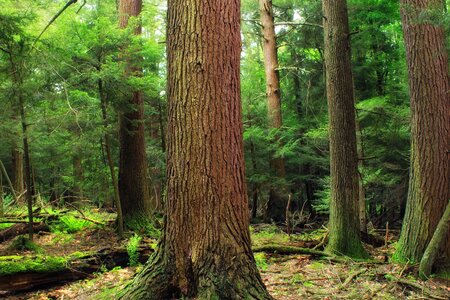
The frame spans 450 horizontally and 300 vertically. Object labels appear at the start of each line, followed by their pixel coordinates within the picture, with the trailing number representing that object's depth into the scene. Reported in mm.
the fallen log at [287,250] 6574
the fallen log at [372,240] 8500
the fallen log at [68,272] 4969
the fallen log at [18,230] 7973
